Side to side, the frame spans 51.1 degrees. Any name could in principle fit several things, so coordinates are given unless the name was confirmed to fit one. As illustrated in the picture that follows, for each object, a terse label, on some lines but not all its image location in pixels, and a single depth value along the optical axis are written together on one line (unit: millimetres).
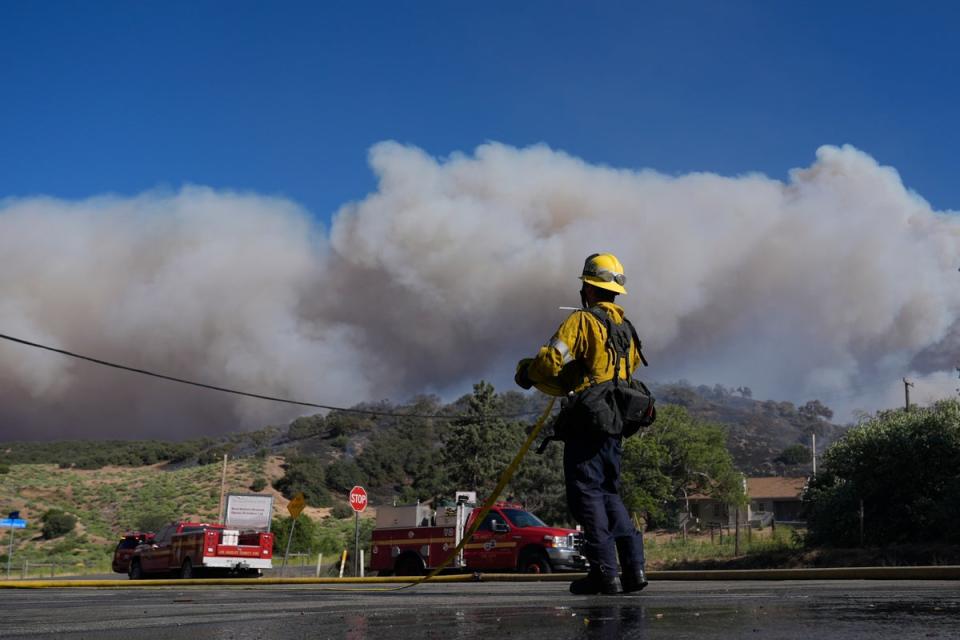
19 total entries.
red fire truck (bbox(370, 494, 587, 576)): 20453
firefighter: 5723
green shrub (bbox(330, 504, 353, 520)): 76750
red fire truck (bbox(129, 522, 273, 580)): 26344
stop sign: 27500
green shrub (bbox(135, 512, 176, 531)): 64500
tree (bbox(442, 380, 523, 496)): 69875
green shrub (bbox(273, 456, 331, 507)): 82875
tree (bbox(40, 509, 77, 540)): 62750
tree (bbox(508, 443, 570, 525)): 65000
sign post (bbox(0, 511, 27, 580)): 35656
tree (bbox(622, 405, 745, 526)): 63312
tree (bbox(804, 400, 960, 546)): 25188
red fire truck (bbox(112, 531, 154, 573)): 33656
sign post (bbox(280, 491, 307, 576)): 26962
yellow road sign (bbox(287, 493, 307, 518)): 26969
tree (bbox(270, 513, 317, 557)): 52656
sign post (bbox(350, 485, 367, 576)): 27422
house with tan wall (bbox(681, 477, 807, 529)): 73312
